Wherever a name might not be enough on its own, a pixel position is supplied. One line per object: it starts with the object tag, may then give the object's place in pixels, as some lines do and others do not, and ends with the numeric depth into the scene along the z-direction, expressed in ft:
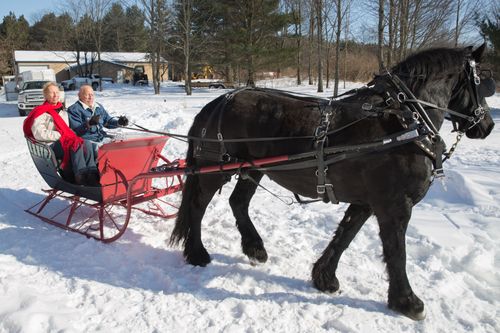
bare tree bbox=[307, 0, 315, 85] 103.50
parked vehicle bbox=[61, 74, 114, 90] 124.14
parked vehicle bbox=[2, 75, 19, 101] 91.18
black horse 9.37
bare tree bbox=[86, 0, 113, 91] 121.60
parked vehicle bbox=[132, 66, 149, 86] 132.05
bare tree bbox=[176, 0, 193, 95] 82.33
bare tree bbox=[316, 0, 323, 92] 80.94
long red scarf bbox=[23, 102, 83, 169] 15.06
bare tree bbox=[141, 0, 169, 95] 80.17
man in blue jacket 16.24
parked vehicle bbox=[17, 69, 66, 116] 61.82
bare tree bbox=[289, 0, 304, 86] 102.78
